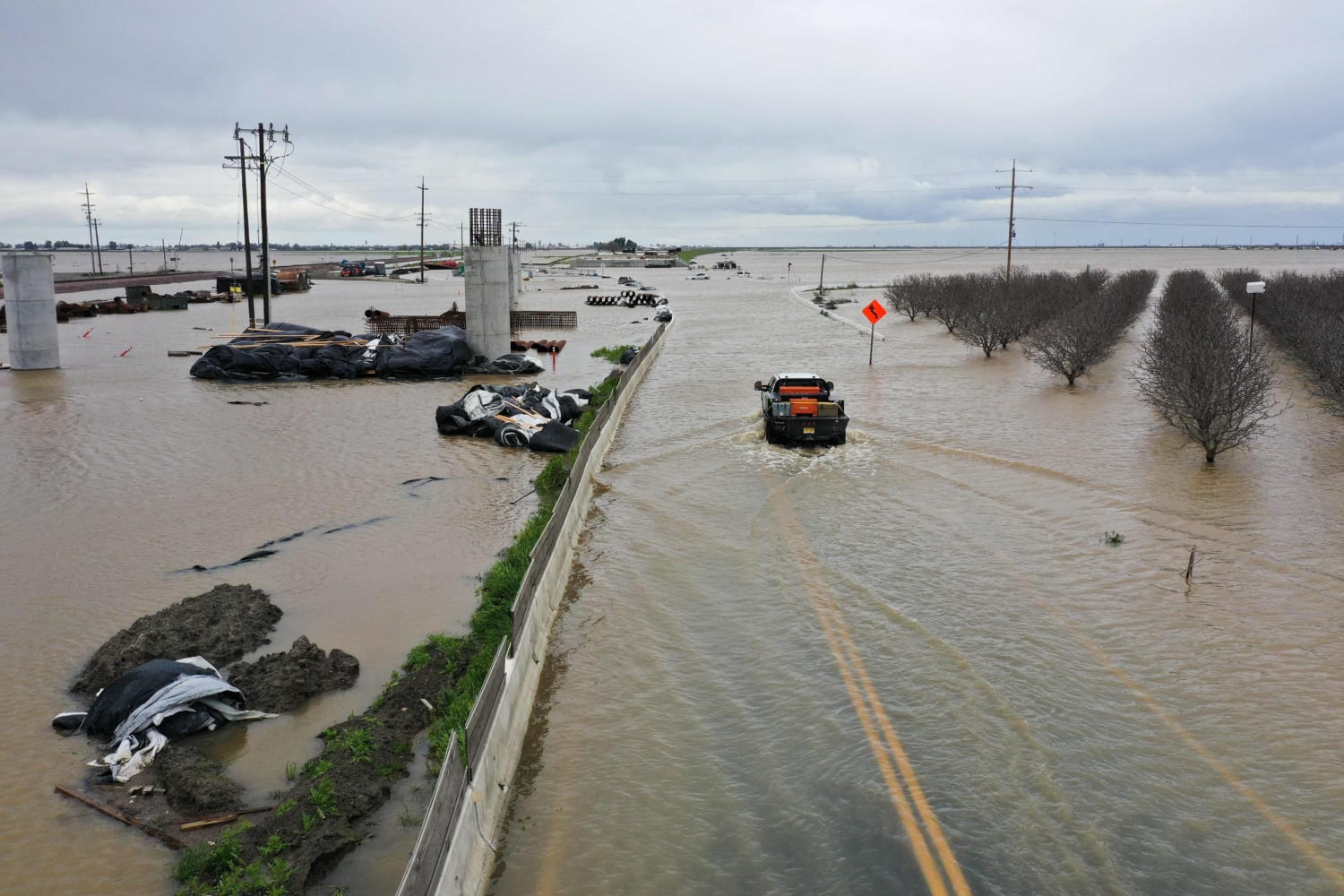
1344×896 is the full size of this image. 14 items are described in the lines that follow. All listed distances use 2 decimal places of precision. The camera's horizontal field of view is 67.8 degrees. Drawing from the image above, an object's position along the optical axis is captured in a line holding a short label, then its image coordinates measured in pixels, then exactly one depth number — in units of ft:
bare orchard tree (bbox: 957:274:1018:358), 144.46
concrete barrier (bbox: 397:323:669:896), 21.18
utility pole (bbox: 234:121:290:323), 152.56
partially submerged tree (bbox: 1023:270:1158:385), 113.09
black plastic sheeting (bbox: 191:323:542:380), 115.03
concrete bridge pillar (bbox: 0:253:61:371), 117.08
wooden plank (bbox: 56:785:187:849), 26.27
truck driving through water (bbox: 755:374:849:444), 75.56
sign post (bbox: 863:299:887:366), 121.70
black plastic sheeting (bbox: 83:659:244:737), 31.96
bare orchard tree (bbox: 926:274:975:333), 174.94
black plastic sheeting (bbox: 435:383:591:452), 79.00
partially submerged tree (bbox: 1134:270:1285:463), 71.10
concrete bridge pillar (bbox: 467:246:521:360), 122.52
